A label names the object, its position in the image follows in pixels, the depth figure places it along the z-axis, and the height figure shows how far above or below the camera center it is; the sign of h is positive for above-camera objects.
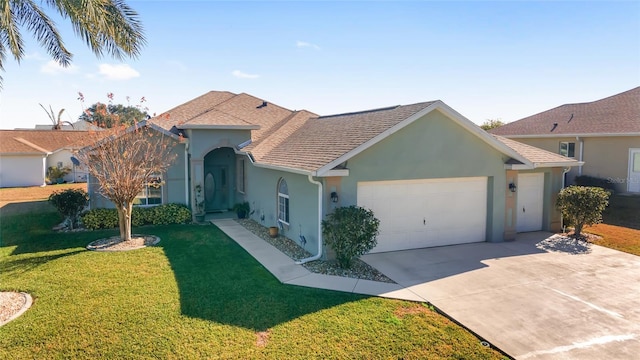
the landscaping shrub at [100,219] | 16.27 -2.31
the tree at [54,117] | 56.75 +6.84
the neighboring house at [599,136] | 22.11 +1.79
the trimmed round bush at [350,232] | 10.83 -1.89
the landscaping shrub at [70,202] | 16.03 -1.61
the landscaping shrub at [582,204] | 14.47 -1.48
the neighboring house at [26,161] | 31.86 +0.20
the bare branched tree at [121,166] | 13.53 -0.10
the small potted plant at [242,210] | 18.98 -2.23
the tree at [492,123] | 49.13 +5.28
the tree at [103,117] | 13.88 +1.74
